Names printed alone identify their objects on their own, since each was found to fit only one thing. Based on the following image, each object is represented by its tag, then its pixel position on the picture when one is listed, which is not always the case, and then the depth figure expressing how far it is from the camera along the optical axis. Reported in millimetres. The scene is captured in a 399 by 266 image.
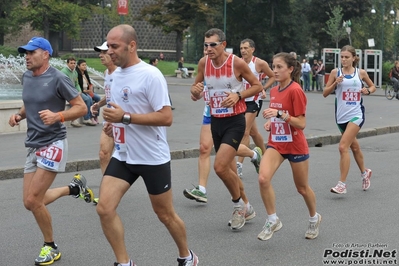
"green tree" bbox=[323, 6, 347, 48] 57150
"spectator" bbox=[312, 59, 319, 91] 42306
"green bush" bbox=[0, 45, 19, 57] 39488
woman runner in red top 7235
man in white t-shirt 5379
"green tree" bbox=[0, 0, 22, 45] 51500
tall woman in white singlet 9969
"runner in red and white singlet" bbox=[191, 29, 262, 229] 7770
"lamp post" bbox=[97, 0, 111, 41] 64738
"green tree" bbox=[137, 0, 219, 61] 63156
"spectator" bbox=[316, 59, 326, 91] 41812
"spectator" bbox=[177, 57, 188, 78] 52481
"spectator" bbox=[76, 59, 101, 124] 18141
